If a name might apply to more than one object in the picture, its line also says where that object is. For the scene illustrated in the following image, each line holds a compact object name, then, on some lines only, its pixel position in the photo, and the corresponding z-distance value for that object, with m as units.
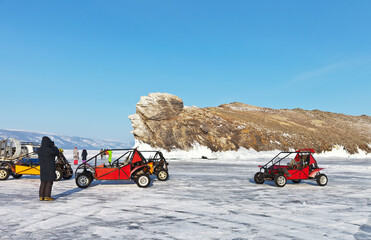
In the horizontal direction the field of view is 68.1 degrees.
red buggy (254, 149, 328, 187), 12.36
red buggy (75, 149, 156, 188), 11.65
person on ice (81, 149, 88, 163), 28.52
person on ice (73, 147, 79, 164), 25.70
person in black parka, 8.70
